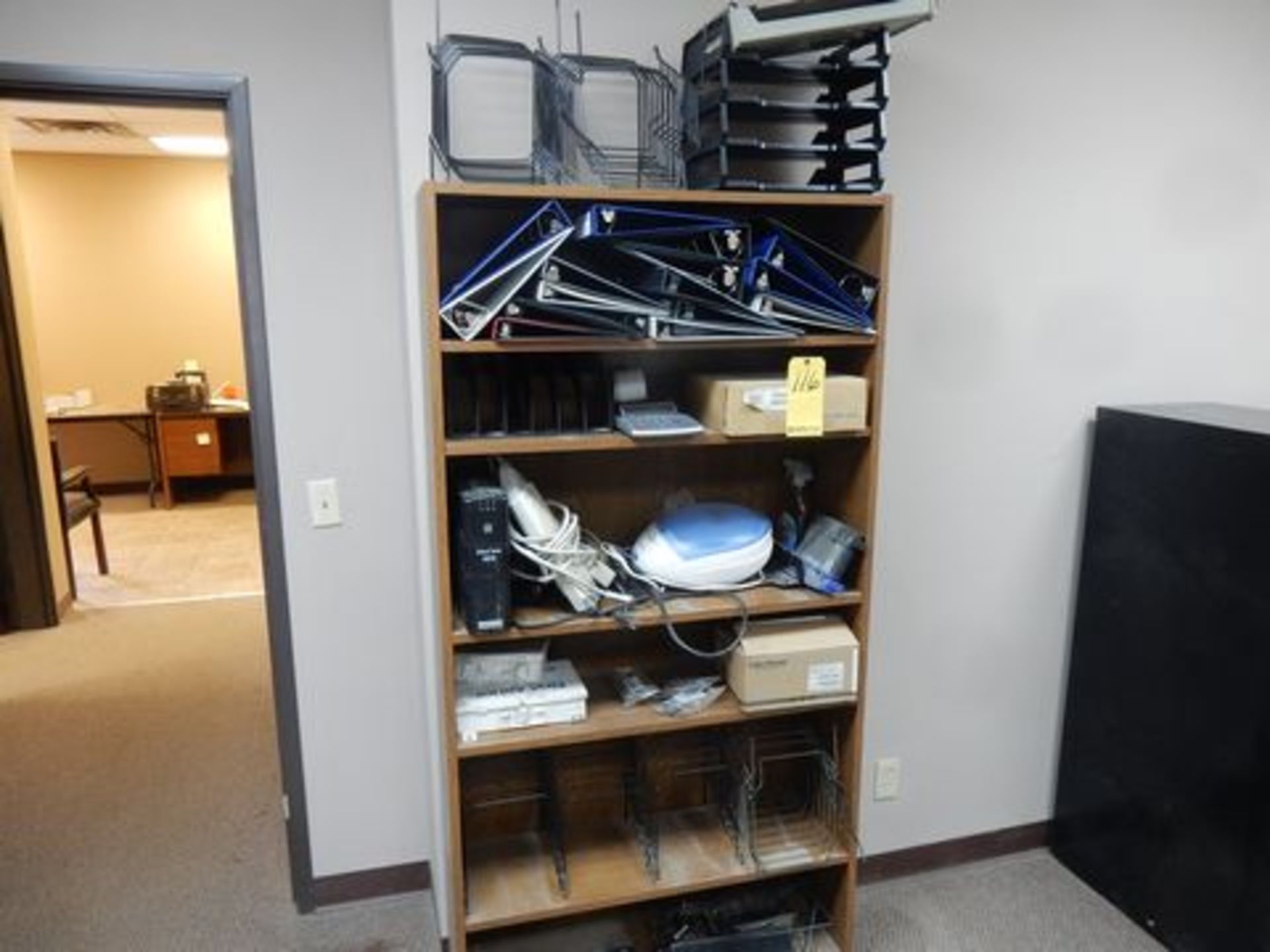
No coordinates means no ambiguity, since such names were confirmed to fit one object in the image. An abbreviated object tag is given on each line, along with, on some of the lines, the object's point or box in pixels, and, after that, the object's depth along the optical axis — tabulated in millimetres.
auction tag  1573
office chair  4113
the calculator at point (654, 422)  1544
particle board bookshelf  1540
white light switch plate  1983
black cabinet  1810
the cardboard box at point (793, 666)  1705
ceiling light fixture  5547
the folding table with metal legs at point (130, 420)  5953
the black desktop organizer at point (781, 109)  1546
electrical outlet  2215
